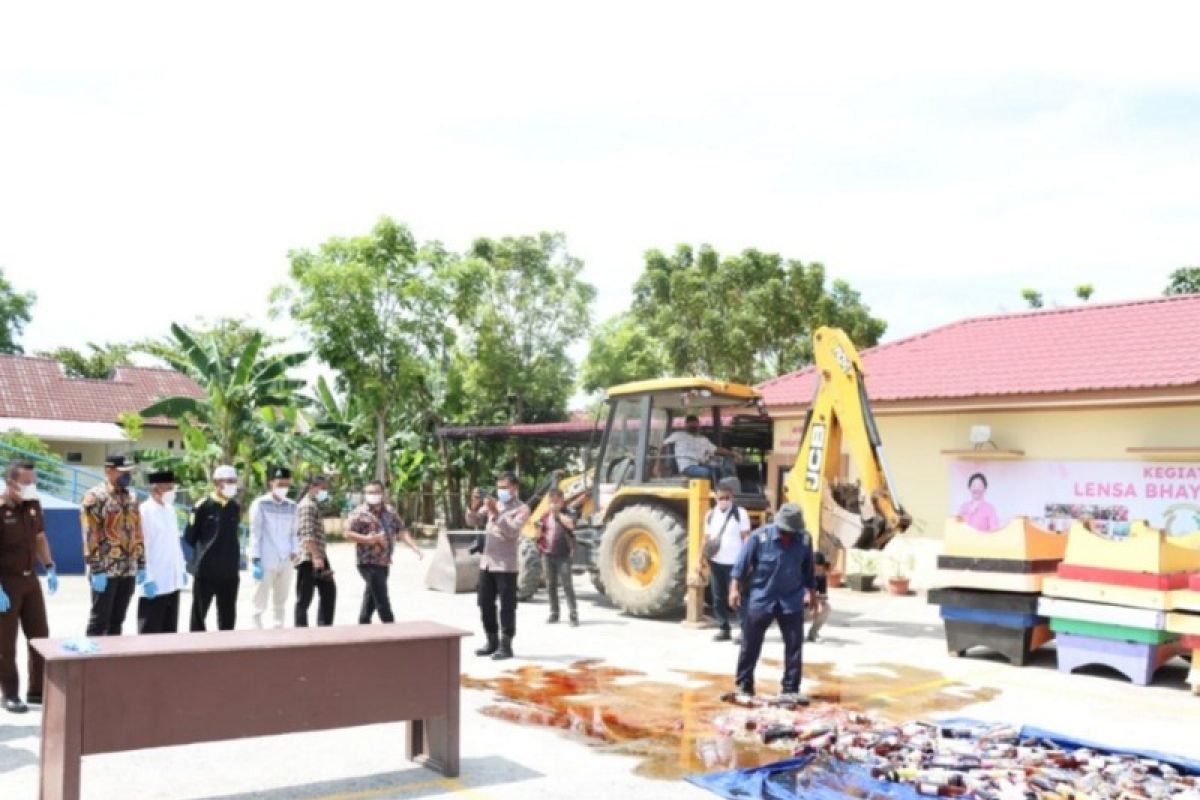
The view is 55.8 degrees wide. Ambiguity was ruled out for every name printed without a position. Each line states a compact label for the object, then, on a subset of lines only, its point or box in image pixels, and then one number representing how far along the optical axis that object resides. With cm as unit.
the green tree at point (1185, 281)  3469
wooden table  541
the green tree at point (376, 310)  2519
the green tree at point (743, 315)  2784
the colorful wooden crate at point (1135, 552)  988
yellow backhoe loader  1220
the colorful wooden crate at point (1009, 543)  1081
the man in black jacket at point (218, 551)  903
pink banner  1388
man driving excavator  1333
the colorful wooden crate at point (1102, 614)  972
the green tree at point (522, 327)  2855
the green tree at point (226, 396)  2245
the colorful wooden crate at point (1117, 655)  983
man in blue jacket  867
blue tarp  609
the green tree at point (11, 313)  5169
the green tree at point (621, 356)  2939
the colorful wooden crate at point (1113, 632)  977
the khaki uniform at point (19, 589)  755
